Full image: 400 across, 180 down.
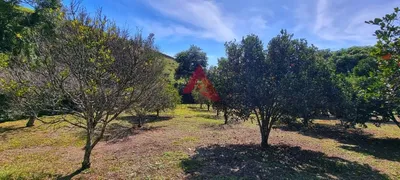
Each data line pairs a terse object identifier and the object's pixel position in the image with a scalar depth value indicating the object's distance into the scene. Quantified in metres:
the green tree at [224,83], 8.92
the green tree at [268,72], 7.68
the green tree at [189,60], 44.81
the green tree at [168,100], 14.61
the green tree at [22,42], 5.99
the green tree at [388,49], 3.42
